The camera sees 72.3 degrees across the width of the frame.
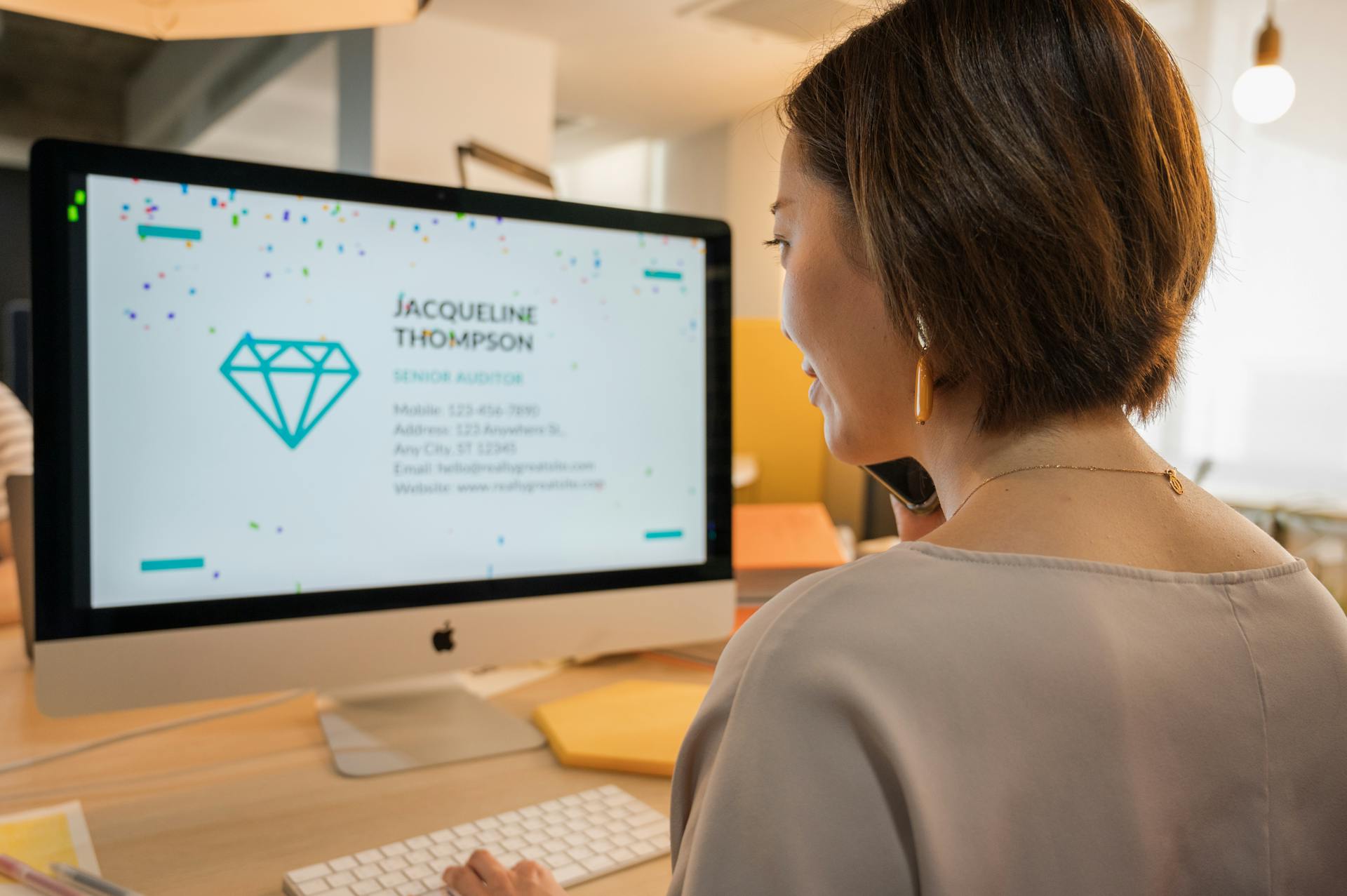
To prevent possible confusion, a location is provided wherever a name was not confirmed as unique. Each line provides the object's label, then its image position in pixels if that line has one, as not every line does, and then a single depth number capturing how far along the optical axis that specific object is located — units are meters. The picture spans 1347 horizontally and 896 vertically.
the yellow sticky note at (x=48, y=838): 0.62
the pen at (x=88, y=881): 0.55
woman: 0.41
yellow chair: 1.72
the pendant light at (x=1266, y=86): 2.37
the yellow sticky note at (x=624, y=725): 0.80
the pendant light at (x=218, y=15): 0.89
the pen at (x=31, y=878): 0.56
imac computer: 0.72
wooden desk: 0.63
